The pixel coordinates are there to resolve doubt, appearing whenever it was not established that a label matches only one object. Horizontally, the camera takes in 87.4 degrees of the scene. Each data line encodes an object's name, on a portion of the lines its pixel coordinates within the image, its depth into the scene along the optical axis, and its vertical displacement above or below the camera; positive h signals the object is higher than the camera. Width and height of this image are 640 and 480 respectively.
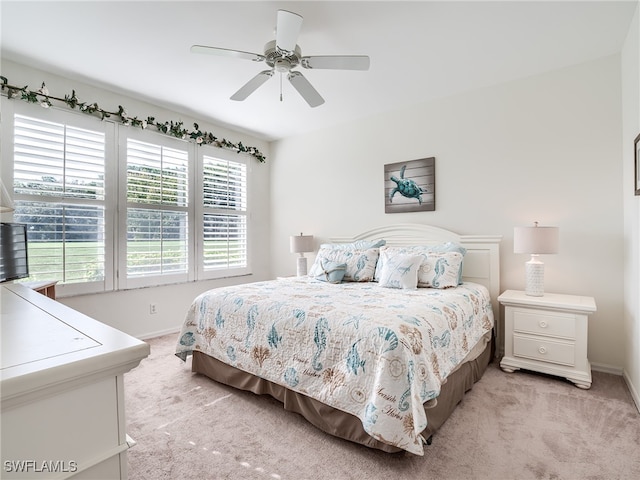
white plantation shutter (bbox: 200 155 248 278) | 4.39 +0.34
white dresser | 0.54 -0.28
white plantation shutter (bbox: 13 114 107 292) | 2.97 +0.42
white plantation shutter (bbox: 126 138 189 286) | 3.67 +0.33
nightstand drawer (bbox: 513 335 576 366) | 2.59 -0.88
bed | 1.69 -0.60
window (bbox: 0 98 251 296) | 3.01 +0.44
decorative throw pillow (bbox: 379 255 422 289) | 2.93 -0.28
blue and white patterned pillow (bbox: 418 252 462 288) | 2.94 -0.26
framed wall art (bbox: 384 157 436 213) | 3.72 +0.63
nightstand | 2.55 -0.76
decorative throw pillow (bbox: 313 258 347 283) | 3.36 -0.31
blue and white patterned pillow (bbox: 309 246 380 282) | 3.39 -0.23
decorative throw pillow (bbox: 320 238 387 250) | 3.74 -0.05
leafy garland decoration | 2.92 +1.32
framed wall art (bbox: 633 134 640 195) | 2.25 +0.53
